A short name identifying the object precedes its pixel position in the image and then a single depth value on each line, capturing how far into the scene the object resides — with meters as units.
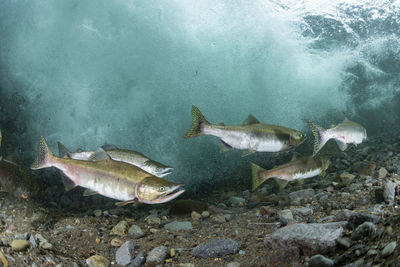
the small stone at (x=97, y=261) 3.01
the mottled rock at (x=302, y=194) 5.15
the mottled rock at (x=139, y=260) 3.00
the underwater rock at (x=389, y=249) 1.64
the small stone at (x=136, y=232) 3.91
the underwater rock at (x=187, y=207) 5.20
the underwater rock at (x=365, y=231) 2.11
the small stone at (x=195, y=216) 4.76
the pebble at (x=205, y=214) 4.91
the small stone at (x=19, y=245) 2.71
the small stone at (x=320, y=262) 1.86
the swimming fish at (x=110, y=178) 2.76
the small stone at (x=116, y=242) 3.66
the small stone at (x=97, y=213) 5.02
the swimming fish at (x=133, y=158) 3.75
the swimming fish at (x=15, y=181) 4.51
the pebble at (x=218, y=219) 4.48
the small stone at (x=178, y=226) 4.13
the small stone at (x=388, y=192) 3.57
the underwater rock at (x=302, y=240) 2.24
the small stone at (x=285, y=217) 3.54
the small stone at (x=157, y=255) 3.01
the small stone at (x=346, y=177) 5.73
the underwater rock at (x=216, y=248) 2.94
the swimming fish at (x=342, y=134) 4.48
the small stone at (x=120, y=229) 4.06
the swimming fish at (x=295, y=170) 4.66
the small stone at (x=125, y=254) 3.12
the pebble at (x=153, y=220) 4.63
